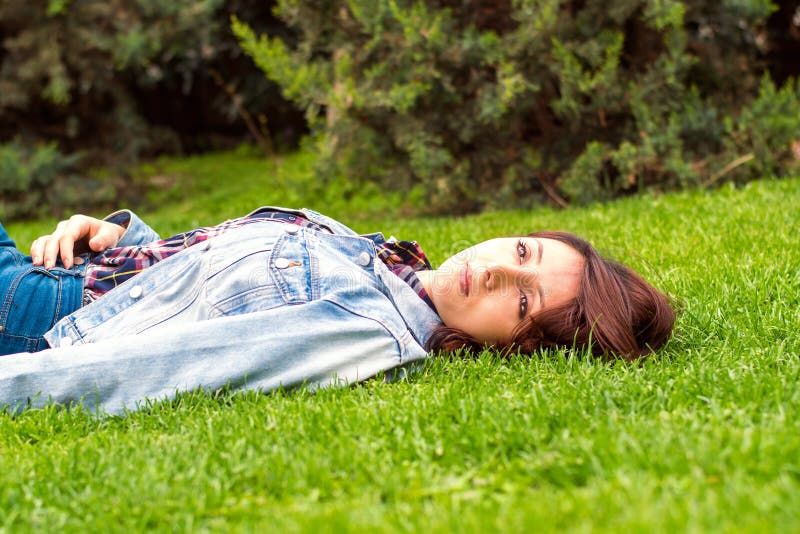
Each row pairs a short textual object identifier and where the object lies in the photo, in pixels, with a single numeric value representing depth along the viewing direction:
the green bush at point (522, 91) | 5.72
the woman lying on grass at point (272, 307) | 2.41
